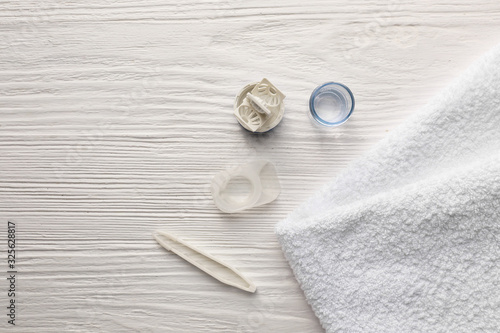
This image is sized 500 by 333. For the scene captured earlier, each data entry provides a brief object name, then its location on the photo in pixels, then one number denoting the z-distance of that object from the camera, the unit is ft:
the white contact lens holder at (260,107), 1.18
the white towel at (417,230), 1.14
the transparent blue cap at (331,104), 1.22
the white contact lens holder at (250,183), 1.24
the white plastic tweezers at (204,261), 1.23
